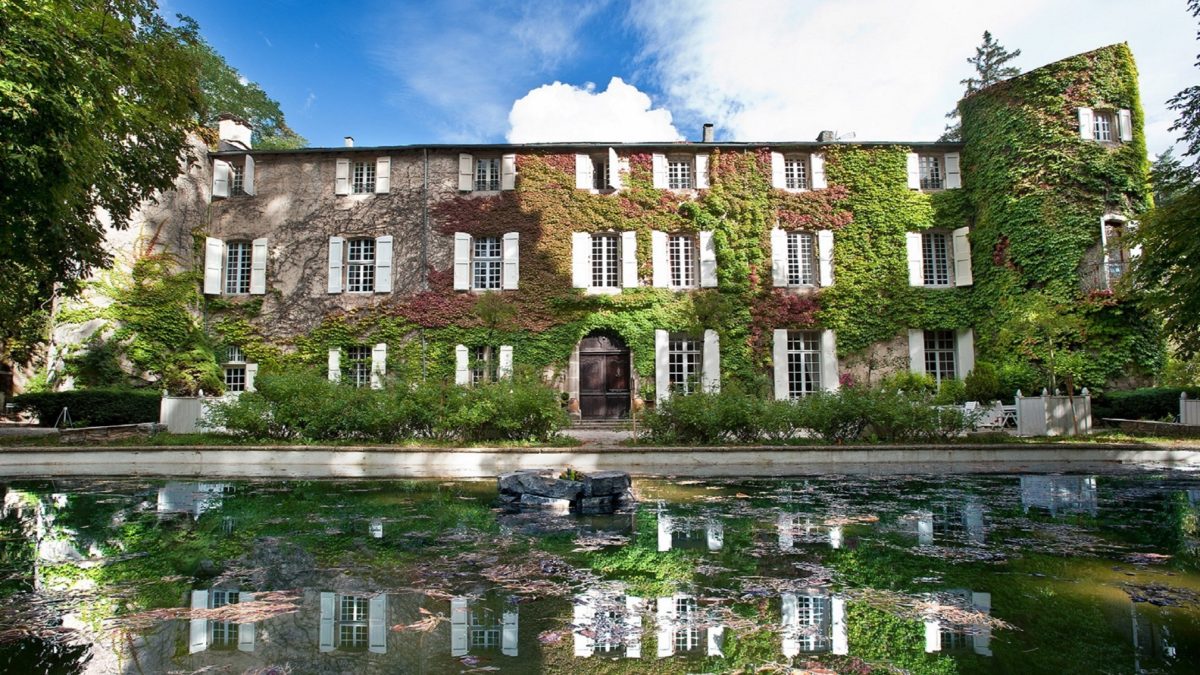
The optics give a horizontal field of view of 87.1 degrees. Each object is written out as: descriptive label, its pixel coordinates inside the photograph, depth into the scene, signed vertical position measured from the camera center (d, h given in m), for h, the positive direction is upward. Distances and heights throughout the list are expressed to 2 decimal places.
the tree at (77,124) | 6.30 +3.44
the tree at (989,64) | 31.39 +16.37
